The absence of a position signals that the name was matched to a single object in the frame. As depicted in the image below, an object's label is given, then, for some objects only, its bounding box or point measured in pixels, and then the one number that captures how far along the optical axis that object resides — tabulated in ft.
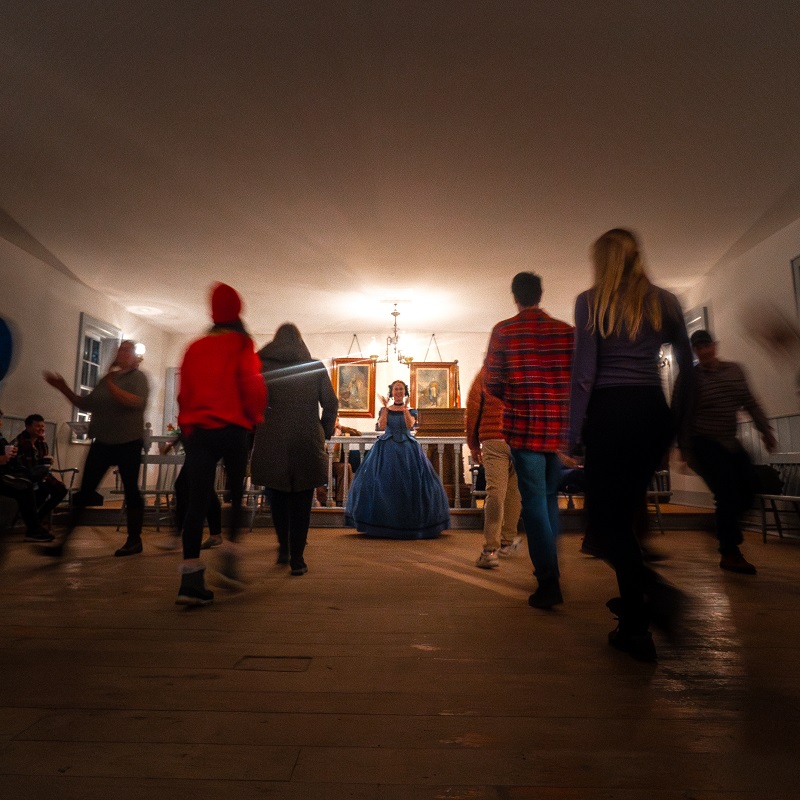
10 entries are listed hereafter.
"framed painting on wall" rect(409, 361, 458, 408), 36.40
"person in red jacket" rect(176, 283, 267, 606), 7.75
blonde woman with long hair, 5.58
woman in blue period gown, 15.57
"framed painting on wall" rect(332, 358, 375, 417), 36.60
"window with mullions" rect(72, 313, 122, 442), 26.68
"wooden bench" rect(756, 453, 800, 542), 15.51
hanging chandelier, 30.96
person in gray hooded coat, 10.16
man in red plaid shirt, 7.68
